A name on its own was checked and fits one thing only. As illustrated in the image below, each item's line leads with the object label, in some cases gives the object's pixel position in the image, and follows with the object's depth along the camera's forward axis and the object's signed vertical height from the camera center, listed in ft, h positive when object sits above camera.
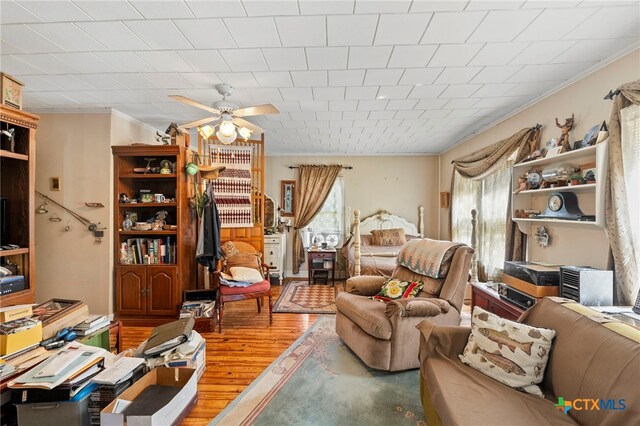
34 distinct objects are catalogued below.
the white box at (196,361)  6.88 -3.91
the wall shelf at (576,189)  6.72 +0.68
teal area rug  5.93 -4.49
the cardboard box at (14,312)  5.61 -2.20
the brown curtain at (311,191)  18.80 +1.38
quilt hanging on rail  13.28 +1.17
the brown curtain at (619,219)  6.37 -0.14
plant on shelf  7.49 +0.95
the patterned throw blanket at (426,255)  8.54 -1.44
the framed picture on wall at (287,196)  19.21 +1.04
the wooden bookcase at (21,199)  7.11 +0.26
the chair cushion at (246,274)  10.96 -2.61
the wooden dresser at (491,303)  7.75 -2.88
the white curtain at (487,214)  11.93 -0.11
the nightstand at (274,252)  16.96 -2.58
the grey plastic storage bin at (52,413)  4.99 -3.77
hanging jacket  11.12 -1.17
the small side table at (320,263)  17.06 -3.28
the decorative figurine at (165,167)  11.10 +1.75
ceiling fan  8.44 +3.04
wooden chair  10.46 -3.21
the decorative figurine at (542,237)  9.11 -0.82
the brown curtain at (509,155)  9.89 +2.25
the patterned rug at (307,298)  12.46 -4.54
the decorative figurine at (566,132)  8.01 +2.42
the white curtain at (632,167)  6.35 +1.09
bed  13.14 -2.13
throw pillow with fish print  4.77 -2.57
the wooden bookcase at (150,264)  10.91 -2.00
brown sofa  3.66 -2.66
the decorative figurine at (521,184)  9.20 +0.96
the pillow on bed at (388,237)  16.87 -1.61
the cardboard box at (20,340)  5.31 -2.65
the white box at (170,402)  4.98 -3.90
